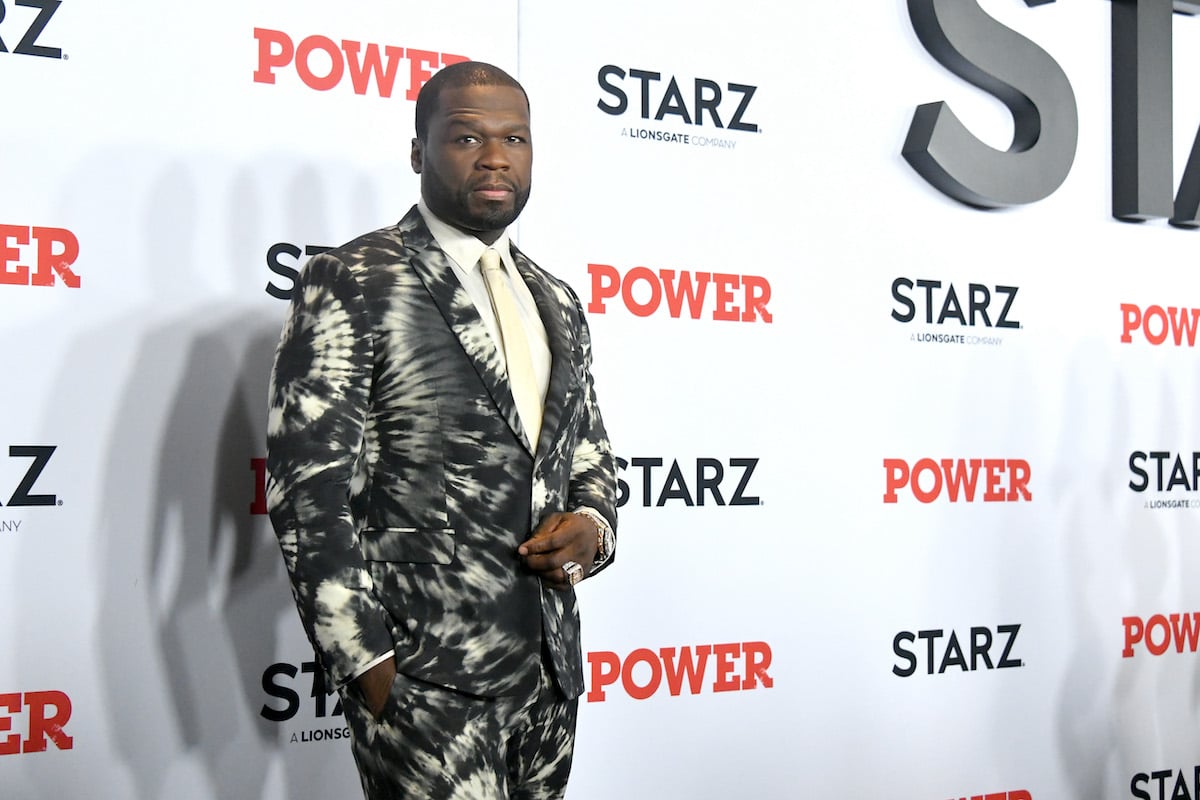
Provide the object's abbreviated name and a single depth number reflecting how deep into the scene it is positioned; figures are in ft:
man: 14.50
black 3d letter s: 19.97
